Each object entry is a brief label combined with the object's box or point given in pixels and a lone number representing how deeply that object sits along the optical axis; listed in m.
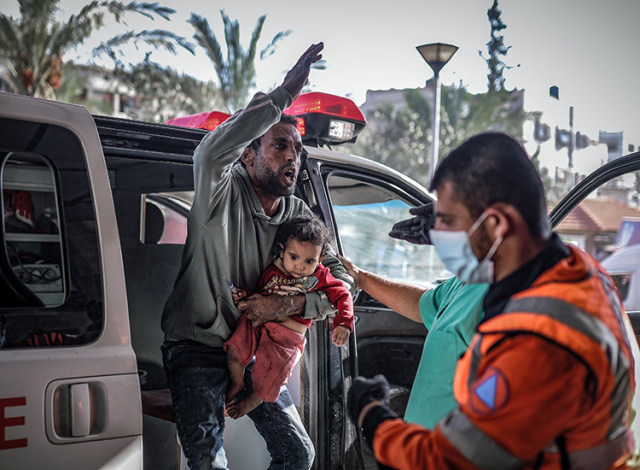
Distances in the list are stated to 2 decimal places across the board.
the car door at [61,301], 1.79
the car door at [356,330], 2.61
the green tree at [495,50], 11.21
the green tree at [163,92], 14.89
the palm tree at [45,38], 12.08
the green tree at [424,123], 17.11
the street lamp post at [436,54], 7.80
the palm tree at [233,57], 13.66
